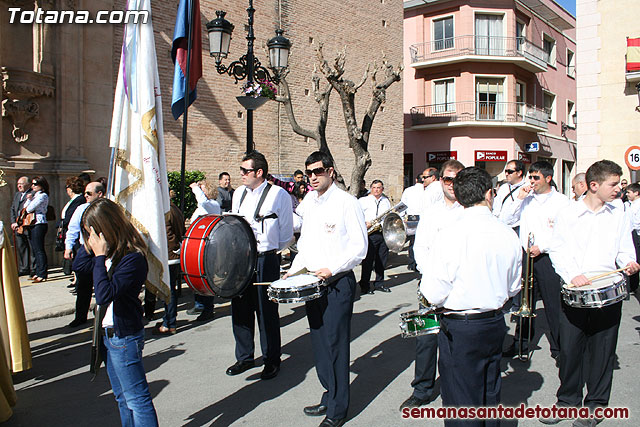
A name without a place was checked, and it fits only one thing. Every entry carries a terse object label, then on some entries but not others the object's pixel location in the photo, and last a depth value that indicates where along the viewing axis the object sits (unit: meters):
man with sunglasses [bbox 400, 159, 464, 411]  4.74
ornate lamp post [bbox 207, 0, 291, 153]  9.80
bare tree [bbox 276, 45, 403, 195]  14.76
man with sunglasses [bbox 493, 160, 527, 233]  6.85
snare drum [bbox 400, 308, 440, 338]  3.49
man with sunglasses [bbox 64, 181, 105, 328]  7.48
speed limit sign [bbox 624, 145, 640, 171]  14.06
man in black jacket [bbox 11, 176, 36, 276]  10.83
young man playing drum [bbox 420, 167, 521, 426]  3.24
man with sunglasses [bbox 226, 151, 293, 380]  5.55
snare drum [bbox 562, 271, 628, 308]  3.97
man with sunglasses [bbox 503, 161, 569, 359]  5.64
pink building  30.34
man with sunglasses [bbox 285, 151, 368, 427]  4.35
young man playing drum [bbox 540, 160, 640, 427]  4.27
